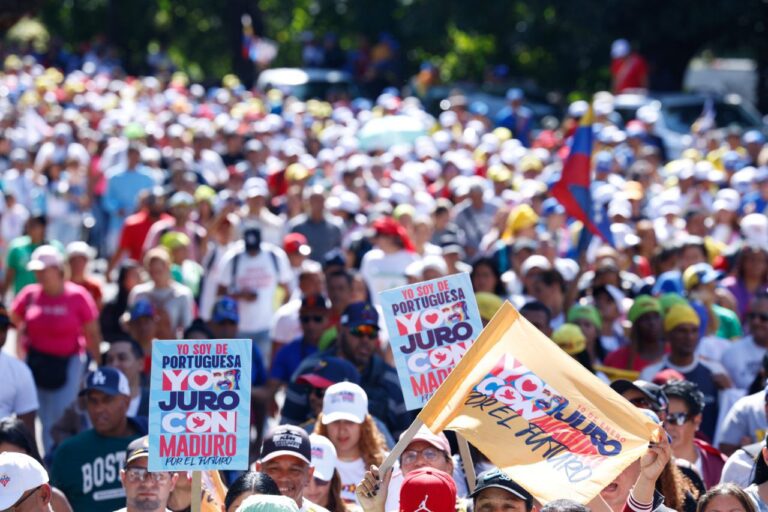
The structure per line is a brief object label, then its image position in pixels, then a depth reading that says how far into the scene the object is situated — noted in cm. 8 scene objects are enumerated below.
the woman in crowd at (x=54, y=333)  2148
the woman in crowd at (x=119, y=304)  2339
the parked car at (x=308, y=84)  6200
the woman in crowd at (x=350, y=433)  1541
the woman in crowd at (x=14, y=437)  1487
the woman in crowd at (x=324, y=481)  1415
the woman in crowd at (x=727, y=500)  1187
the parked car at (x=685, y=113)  4919
